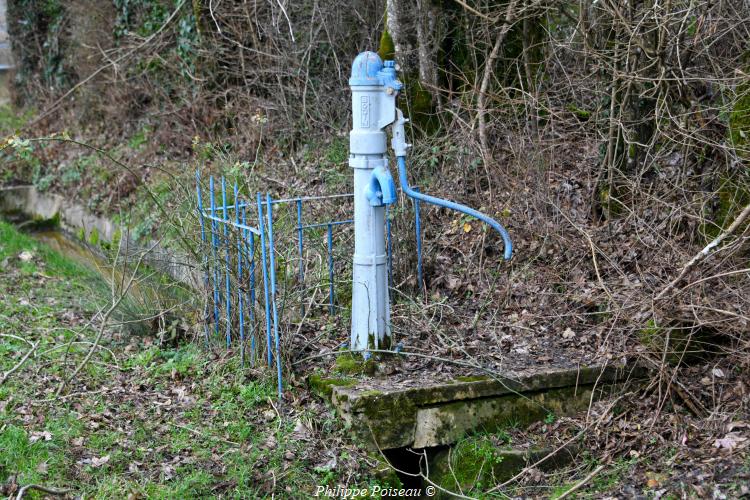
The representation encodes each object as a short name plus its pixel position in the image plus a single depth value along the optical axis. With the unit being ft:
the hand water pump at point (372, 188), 17.44
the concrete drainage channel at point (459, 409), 16.75
